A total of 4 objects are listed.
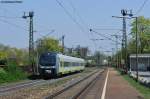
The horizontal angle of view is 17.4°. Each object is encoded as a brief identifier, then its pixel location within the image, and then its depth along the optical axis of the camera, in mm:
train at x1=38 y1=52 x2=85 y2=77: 60625
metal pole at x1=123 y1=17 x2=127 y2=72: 75869
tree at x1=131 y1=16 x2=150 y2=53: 113062
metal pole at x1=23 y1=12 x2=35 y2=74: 71375
